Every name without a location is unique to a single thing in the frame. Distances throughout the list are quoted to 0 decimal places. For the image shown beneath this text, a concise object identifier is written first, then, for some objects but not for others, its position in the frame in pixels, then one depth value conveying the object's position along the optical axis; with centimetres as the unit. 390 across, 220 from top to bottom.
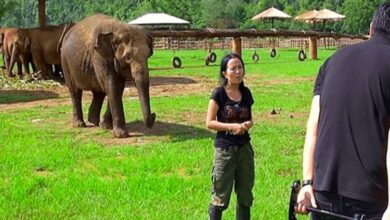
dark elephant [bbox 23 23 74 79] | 2167
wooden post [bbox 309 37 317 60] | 3623
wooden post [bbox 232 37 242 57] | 3188
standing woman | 534
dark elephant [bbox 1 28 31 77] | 2323
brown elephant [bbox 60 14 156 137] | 1059
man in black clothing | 327
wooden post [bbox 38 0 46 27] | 2553
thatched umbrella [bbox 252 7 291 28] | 5756
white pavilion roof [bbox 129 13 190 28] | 4400
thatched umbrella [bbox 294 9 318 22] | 5822
